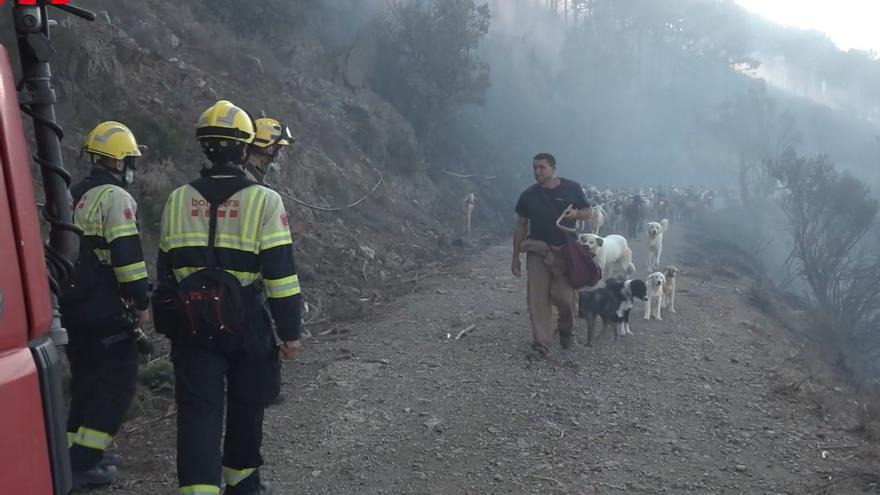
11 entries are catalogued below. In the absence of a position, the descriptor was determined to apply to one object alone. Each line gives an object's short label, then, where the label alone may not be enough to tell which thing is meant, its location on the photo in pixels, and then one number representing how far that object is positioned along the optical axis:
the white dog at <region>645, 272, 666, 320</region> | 10.67
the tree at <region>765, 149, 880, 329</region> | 26.27
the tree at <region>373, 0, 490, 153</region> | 28.33
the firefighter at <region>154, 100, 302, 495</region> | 3.53
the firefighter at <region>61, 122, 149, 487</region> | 4.26
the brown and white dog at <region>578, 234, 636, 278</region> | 10.93
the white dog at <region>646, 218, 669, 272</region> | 14.73
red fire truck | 1.89
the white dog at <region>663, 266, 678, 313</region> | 11.17
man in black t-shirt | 7.47
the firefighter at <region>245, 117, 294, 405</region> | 4.90
